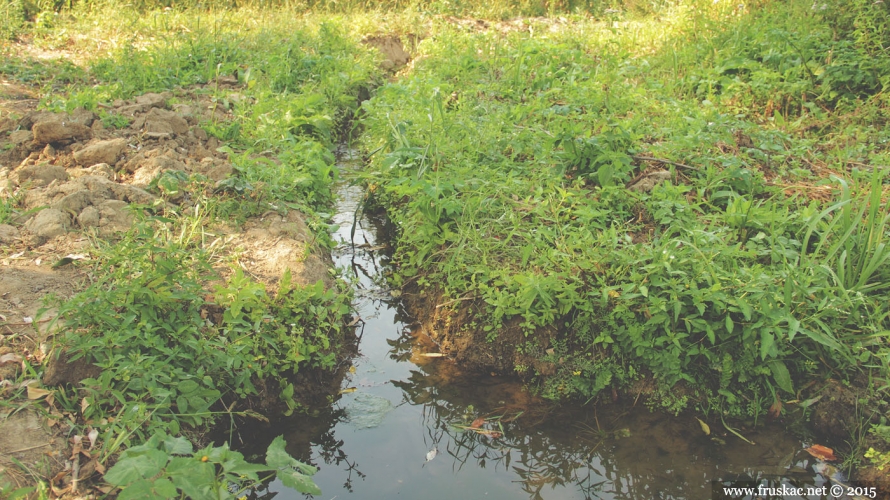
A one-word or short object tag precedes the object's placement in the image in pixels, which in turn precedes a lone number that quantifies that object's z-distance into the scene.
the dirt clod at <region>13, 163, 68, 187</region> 3.84
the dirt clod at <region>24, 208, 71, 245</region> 3.39
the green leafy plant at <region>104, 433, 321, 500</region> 1.97
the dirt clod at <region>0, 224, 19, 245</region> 3.34
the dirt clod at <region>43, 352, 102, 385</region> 2.58
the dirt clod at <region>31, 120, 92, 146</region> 4.31
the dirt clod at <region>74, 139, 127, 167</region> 4.21
